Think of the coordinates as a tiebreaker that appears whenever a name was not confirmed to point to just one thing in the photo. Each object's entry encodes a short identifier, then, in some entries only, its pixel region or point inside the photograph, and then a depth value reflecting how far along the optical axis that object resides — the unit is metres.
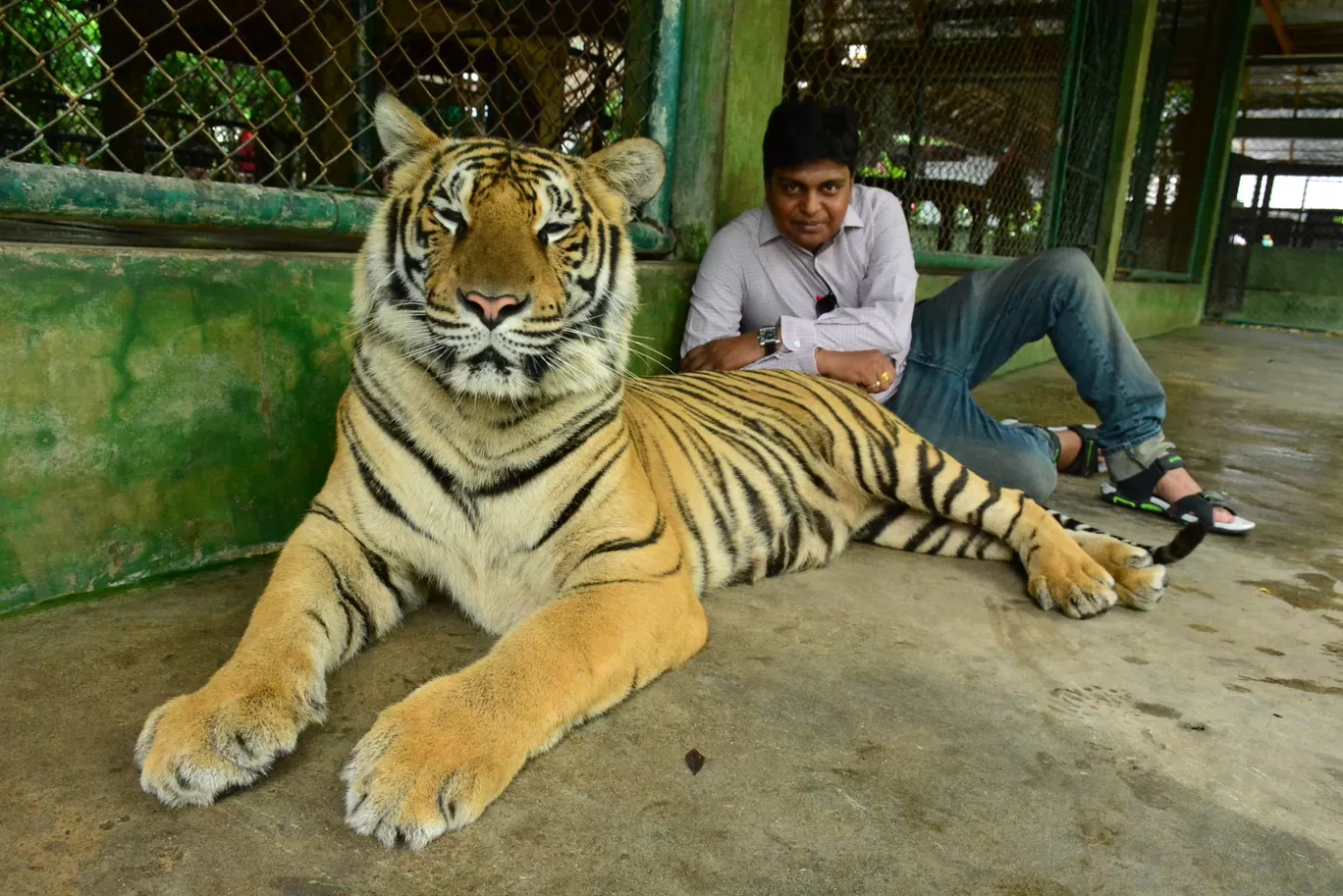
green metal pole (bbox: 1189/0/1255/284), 10.34
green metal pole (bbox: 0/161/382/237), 1.90
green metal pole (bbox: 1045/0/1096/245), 6.09
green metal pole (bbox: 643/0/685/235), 3.24
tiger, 1.41
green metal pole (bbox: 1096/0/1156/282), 7.17
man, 3.18
